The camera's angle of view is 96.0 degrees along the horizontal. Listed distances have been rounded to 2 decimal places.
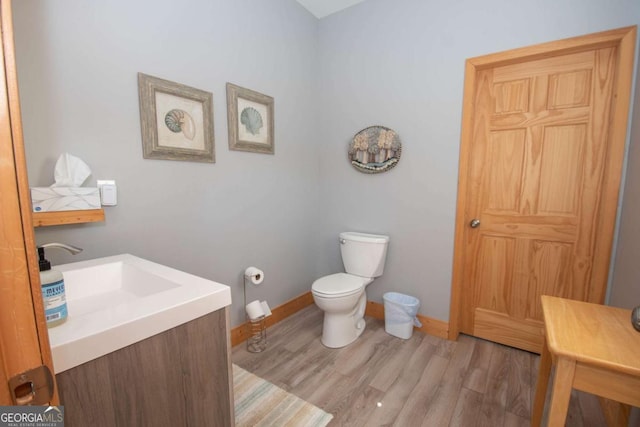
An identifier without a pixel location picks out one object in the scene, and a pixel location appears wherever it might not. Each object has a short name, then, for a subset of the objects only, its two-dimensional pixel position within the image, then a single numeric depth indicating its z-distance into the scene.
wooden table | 0.78
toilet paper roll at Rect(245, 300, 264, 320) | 2.04
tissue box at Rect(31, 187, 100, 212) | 1.15
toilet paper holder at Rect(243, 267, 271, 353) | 2.03
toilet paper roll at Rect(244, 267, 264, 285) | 2.01
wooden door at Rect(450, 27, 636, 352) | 1.67
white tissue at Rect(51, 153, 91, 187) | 1.23
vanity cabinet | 0.68
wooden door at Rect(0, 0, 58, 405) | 0.41
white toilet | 2.00
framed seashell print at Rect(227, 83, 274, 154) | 1.93
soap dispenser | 0.70
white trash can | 2.19
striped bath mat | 1.46
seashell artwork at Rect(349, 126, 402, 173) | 2.28
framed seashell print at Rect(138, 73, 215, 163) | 1.53
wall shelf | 1.15
